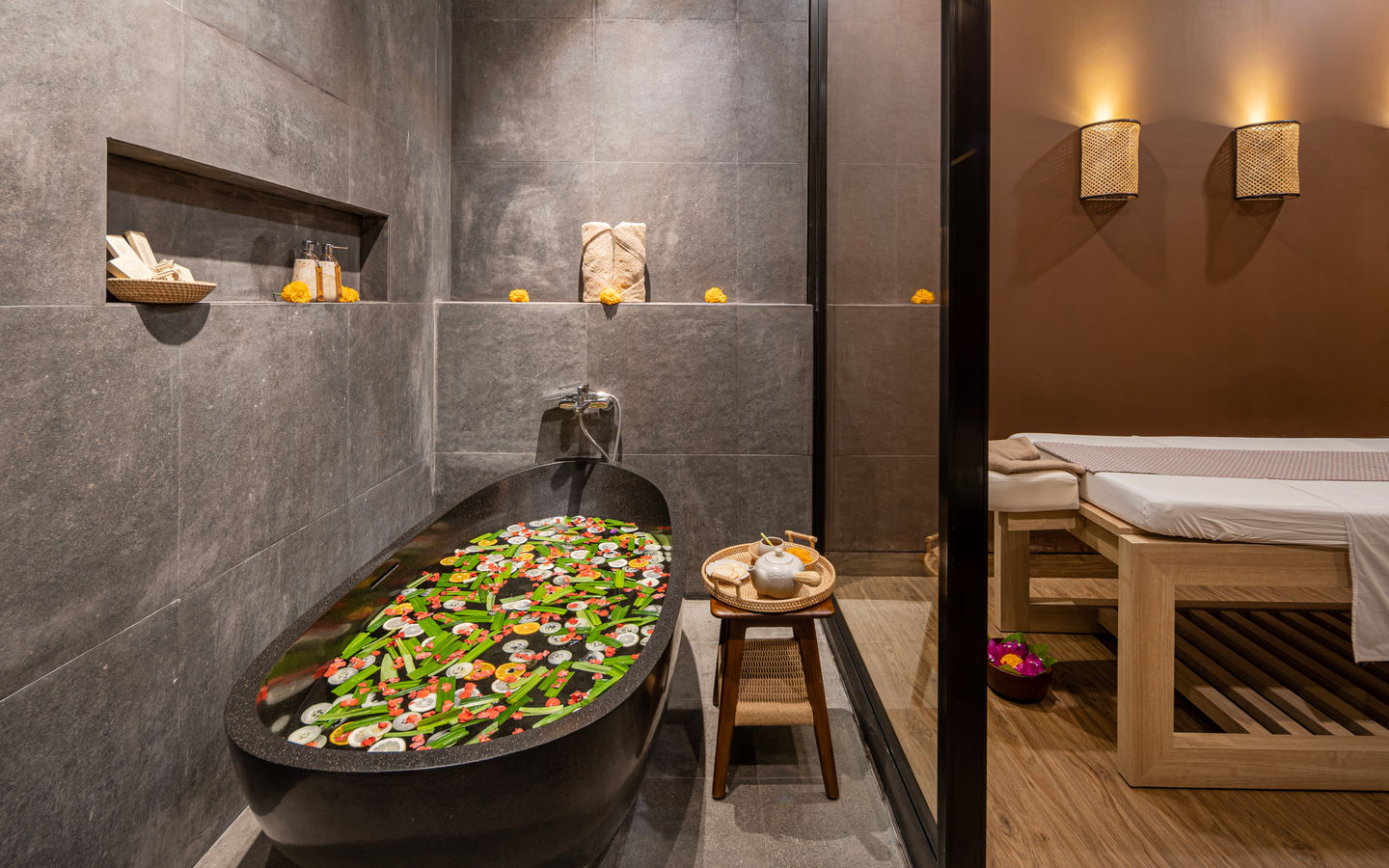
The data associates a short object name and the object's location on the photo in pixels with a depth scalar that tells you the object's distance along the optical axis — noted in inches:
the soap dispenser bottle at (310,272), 84.0
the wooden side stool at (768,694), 68.6
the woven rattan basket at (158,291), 51.0
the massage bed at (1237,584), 66.6
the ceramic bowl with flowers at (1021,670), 85.0
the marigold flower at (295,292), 79.5
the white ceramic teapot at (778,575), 68.0
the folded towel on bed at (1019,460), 88.4
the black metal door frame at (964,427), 49.7
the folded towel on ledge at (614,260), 130.0
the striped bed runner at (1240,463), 77.8
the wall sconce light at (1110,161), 119.0
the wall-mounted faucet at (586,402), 122.6
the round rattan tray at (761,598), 67.6
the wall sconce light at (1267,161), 98.8
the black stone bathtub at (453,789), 37.8
